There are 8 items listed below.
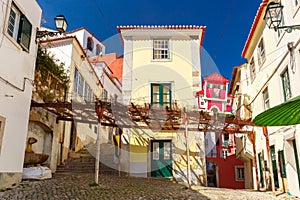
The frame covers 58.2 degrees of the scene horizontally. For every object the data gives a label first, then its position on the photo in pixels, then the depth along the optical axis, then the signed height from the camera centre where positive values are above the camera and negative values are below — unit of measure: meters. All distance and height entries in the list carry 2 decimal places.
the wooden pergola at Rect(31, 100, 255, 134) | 10.55 +1.75
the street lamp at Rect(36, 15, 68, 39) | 9.33 +4.46
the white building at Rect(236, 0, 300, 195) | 9.12 +2.95
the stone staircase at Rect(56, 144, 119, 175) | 12.95 -0.42
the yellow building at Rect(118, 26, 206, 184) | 14.26 +3.89
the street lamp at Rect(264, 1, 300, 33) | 6.58 +3.52
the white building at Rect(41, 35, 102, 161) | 14.15 +4.44
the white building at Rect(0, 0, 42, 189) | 7.89 +2.28
